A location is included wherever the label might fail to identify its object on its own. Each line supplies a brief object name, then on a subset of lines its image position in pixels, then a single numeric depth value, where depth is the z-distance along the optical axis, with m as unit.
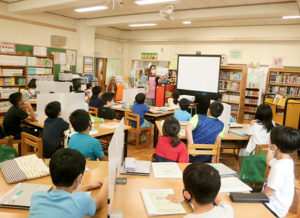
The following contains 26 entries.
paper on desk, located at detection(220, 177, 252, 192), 1.73
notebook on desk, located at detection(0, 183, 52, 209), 1.40
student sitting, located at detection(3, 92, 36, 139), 3.59
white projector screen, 6.54
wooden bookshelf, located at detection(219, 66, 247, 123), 7.04
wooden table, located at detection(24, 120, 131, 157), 3.26
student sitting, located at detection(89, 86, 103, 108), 5.04
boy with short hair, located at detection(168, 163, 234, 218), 1.20
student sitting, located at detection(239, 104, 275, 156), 3.04
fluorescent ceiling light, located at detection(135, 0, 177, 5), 5.93
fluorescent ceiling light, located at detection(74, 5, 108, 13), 7.05
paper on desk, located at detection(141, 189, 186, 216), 1.42
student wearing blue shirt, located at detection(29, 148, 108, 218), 1.13
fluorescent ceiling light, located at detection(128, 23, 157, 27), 9.57
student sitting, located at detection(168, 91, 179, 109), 5.81
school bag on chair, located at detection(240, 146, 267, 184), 2.58
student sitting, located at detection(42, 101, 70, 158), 2.90
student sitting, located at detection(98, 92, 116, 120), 4.21
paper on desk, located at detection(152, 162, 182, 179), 1.91
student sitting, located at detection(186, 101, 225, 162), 2.89
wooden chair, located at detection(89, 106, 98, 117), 4.68
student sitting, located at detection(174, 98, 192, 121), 4.11
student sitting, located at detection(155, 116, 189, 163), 2.38
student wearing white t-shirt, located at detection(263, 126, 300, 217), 1.71
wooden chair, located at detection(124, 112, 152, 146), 4.67
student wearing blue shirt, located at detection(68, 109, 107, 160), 2.19
